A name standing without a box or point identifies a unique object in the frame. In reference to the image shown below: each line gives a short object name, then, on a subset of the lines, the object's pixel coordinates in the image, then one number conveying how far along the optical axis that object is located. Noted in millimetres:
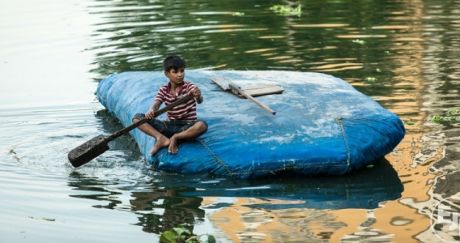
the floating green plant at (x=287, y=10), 24829
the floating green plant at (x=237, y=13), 25062
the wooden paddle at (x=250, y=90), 12380
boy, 11472
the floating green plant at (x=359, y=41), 20107
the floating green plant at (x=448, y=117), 13517
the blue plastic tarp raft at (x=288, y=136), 11199
